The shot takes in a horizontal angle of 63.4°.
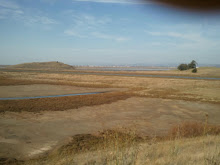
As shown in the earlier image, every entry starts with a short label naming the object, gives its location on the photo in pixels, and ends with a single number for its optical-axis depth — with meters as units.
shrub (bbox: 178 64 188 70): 102.67
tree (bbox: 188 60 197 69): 101.43
